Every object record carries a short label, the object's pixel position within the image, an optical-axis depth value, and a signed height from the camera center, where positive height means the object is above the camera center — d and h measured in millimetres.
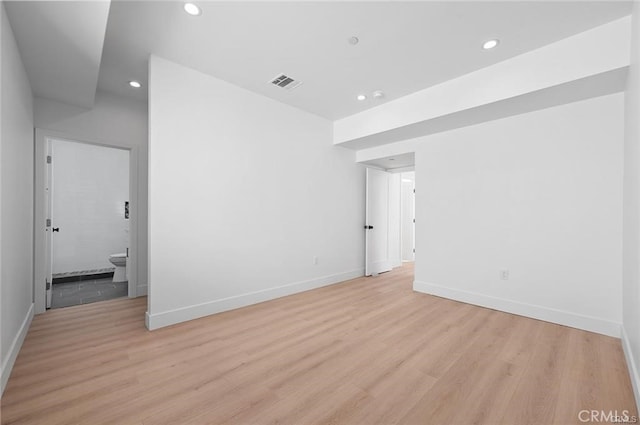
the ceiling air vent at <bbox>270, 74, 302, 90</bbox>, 3174 +1633
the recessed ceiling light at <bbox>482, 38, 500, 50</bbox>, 2430 +1600
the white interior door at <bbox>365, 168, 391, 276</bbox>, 5105 -238
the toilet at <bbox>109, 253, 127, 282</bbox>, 4574 -993
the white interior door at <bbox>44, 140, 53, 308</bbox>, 3254 -240
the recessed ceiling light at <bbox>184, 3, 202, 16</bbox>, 2062 +1632
